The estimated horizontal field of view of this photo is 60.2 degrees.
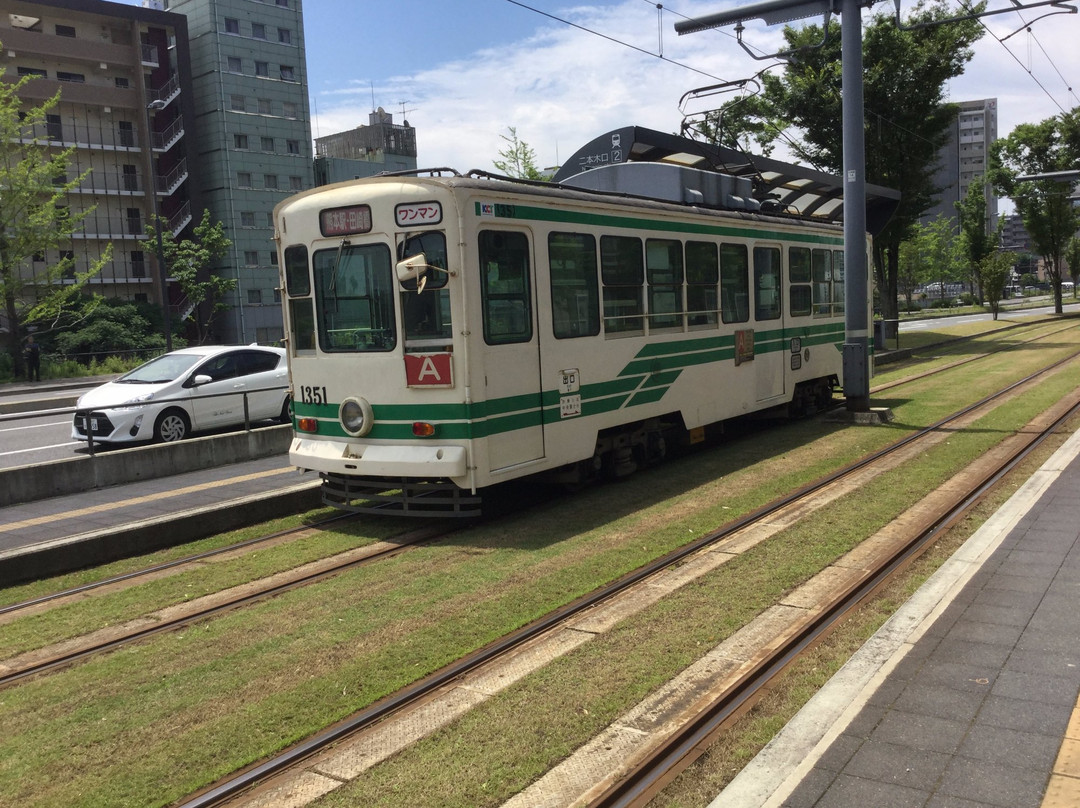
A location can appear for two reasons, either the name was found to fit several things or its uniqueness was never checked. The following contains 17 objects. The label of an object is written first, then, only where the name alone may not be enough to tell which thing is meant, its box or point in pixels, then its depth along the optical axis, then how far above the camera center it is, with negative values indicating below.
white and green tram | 8.60 -0.05
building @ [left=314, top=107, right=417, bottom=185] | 68.75 +15.63
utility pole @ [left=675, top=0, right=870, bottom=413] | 14.37 +1.96
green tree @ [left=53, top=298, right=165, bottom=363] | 39.45 +0.47
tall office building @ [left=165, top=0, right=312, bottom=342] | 53.97 +12.28
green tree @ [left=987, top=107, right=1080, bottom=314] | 49.91 +6.59
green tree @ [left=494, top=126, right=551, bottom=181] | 33.28 +5.82
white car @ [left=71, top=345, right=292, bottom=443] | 14.41 -0.84
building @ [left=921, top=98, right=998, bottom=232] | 149.50 +27.28
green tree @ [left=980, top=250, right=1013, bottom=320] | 52.41 +1.33
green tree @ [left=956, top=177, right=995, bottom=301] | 58.91 +4.97
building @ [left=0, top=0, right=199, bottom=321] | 48.38 +12.85
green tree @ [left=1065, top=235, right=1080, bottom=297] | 65.94 +3.09
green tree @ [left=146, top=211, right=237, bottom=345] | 44.22 +3.85
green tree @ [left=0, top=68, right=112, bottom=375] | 32.44 +4.56
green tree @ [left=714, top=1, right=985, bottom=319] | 31.05 +7.05
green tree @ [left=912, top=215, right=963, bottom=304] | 74.25 +4.39
